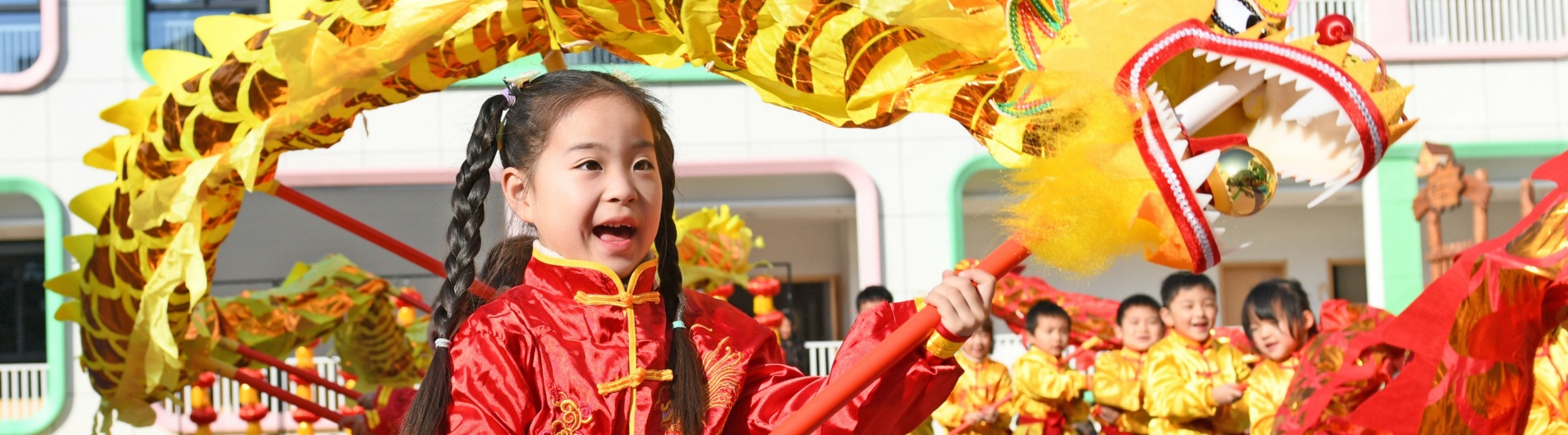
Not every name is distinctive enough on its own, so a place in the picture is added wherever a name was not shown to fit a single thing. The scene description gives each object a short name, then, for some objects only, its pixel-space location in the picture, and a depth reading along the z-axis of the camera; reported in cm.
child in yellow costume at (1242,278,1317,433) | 444
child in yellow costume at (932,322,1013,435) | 562
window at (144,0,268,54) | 913
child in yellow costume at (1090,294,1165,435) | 514
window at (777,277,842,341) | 1198
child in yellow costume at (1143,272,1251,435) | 469
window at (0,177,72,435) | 870
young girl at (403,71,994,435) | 180
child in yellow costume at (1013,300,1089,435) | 550
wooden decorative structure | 756
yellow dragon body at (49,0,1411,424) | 156
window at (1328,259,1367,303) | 1158
